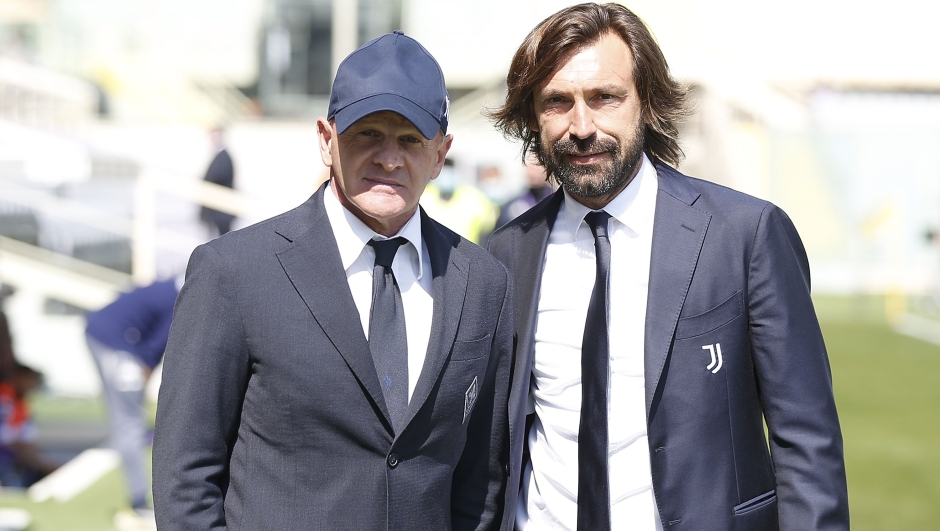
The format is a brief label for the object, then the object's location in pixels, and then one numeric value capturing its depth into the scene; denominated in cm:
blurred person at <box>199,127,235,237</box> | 1450
